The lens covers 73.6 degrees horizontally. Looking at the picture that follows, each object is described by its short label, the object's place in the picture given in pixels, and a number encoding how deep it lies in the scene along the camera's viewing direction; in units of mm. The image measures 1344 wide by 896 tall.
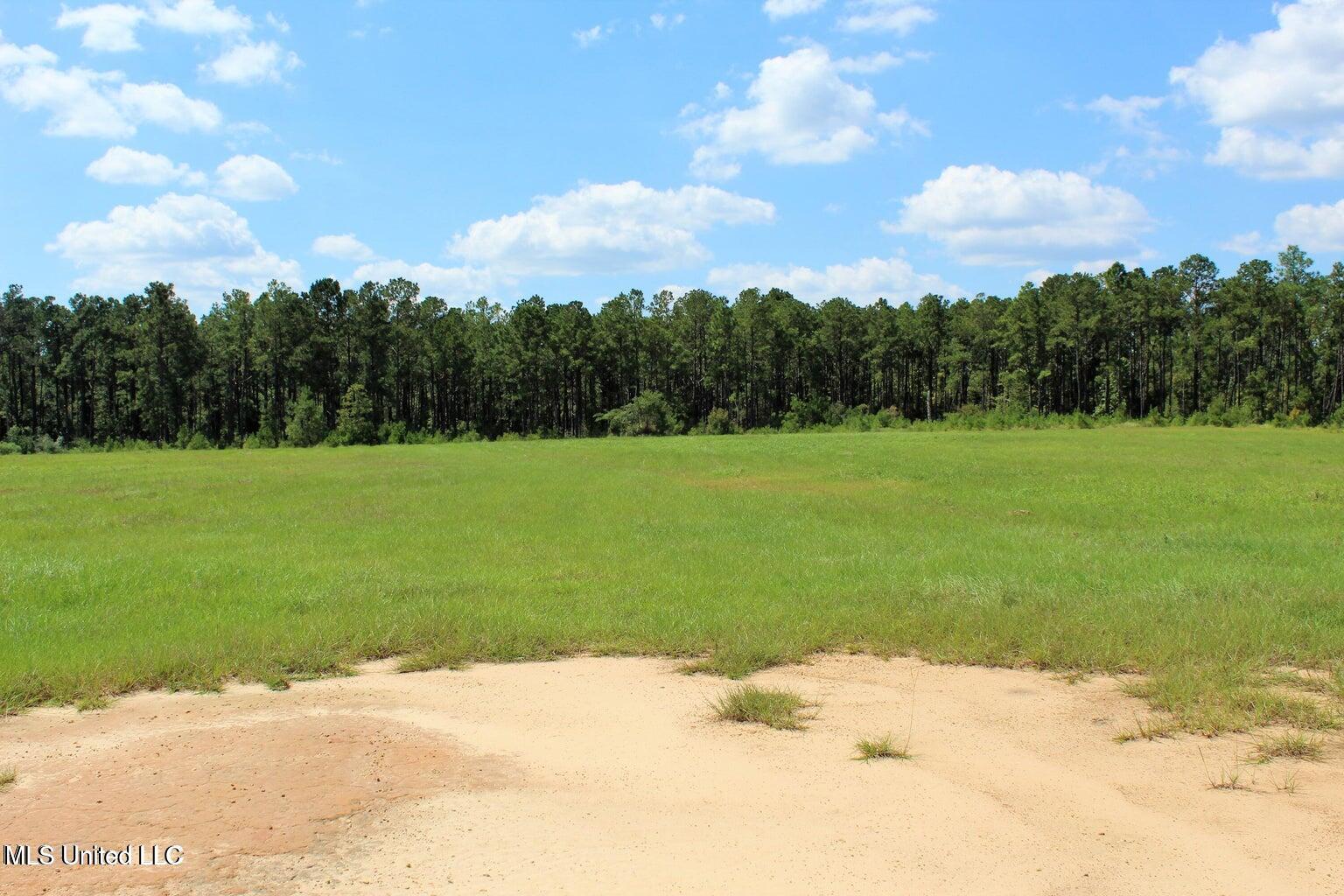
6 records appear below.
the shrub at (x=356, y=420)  84250
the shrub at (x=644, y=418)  93125
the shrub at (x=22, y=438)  72312
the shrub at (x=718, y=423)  96438
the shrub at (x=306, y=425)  80875
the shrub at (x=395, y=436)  86625
